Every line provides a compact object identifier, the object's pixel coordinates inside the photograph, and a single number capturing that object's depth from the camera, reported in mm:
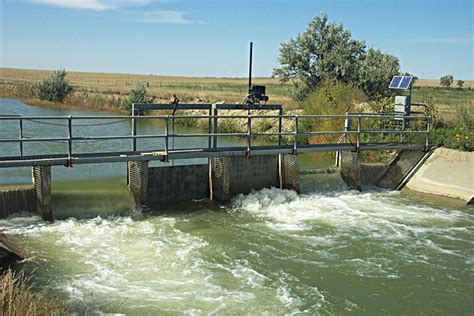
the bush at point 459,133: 17922
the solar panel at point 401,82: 20328
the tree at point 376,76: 35000
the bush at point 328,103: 24953
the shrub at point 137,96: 40250
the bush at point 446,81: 104112
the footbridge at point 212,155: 12711
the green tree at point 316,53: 37125
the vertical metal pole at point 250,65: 15965
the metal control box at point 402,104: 20172
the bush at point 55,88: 45656
